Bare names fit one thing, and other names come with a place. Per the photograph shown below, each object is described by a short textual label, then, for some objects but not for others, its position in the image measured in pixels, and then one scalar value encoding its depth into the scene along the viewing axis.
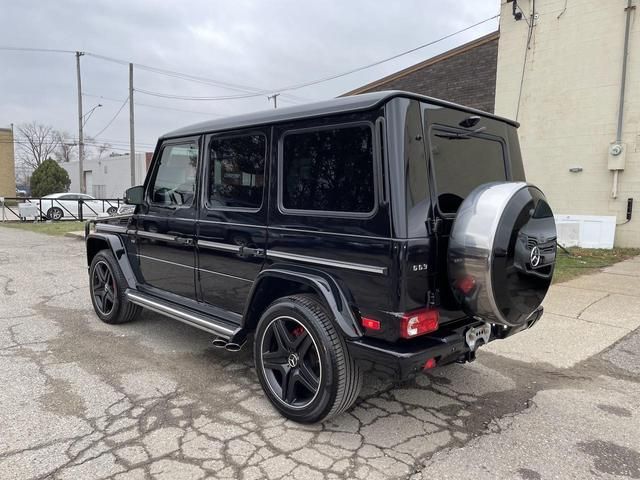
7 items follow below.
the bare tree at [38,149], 68.81
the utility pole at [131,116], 24.23
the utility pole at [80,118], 28.81
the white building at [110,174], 41.06
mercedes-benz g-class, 2.62
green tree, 36.91
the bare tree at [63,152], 70.98
